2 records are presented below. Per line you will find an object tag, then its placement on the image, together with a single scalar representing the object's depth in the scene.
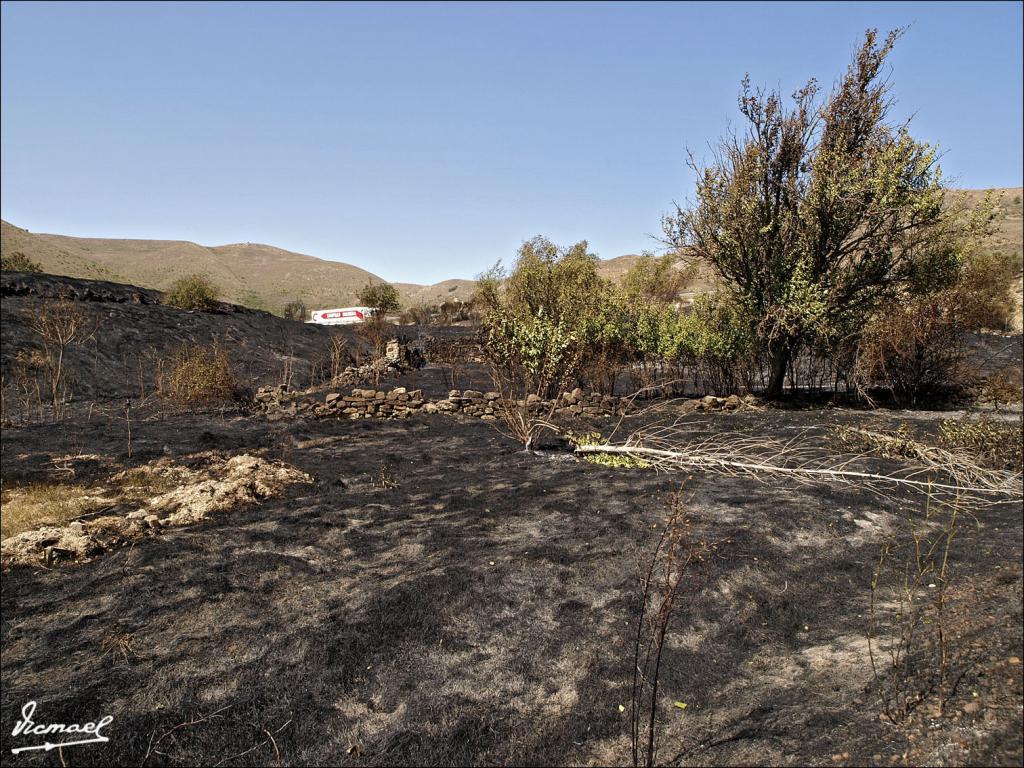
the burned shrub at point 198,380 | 11.36
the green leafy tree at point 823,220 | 10.00
